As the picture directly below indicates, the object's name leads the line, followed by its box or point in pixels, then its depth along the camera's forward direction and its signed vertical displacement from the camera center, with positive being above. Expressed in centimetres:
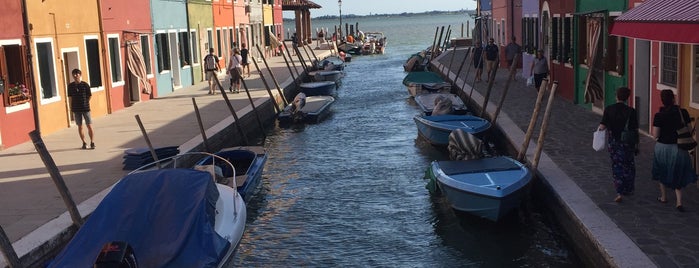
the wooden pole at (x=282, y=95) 2618 -239
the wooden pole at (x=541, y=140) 1181 -186
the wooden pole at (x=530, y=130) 1265 -183
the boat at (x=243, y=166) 1242 -243
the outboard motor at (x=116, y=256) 712 -199
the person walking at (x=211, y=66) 2680 -137
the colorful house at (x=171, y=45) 2677 -68
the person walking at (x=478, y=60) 2738 -164
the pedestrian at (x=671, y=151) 923 -165
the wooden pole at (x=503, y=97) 1738 -180
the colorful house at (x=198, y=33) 3084 -33
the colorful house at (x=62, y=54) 1772 -57
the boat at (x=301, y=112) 2253 -255
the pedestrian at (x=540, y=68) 2194 -154
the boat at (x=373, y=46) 6212 -223
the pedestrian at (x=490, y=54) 2714 -138
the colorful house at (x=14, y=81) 1603 -97
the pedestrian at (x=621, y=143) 974 -162
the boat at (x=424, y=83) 2680 -229
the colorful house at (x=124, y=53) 2170 -71
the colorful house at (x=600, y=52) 1605 -92
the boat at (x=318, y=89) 2917 -245
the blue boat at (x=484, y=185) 1091 -234
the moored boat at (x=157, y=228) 781 -200
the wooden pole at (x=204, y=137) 1595 -219
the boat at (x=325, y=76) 3409 -235
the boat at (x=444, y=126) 1716 -236
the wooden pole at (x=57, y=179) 944 -176
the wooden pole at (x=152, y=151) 1331 -202
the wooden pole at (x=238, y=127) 1877 -238
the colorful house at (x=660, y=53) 912 -78
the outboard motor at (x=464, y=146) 1350 -221
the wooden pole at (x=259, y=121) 2100 -256
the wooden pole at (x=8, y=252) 774 -210
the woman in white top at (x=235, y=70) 2694 -156
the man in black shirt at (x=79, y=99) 1554 -130
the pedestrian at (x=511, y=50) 2603 -122
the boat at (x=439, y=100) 1998 -235
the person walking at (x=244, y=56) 3456 -141
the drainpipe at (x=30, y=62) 1697 -62
